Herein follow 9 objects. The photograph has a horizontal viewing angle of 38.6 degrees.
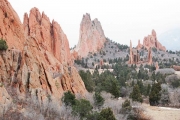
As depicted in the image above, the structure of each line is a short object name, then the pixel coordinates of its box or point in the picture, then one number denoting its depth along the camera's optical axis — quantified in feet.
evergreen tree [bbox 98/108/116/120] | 81.30
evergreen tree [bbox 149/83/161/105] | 141.59
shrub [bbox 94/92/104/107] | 100.17
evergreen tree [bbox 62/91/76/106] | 87.40
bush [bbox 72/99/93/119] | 80.15
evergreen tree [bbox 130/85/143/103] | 130.49
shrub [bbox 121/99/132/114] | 101.42
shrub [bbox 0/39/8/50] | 80.97
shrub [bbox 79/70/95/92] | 139.69
